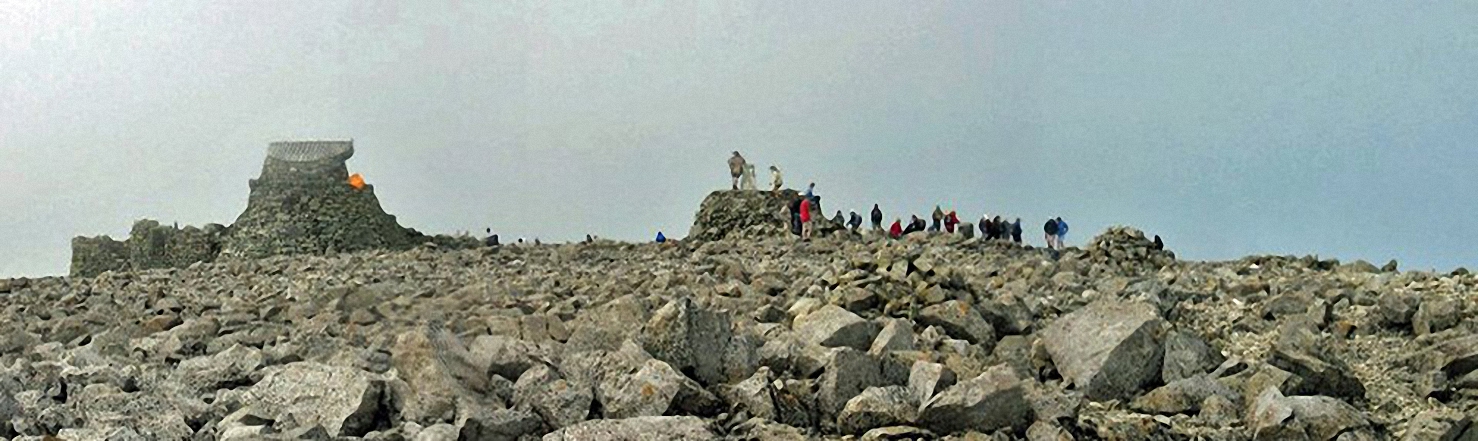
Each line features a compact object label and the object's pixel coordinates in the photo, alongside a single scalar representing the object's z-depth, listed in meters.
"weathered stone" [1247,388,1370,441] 7.10
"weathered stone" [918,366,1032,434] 6.54
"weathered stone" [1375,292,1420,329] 9.98
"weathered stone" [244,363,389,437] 6.36
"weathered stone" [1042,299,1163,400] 7.95
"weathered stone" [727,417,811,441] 6.29
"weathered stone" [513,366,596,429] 6.46
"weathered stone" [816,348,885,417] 6.86
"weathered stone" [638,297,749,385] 7.31
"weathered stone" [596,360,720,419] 6.52
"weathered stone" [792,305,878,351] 8.13
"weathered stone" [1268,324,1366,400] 7.97
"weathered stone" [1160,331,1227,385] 7.98
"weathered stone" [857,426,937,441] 6.41
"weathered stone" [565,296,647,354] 8.05
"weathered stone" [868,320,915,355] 7.78
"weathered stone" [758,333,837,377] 7.29
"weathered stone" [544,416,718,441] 6.02
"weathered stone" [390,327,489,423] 6.40
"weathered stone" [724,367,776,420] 6.68
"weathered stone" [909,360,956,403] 6.77
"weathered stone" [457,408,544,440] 6.11
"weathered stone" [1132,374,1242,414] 7.61
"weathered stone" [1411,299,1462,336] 9.79
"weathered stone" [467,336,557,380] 7.05
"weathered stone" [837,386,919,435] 6.57
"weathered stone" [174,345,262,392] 7.32
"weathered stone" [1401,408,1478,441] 7.19
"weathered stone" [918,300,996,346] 9.12
